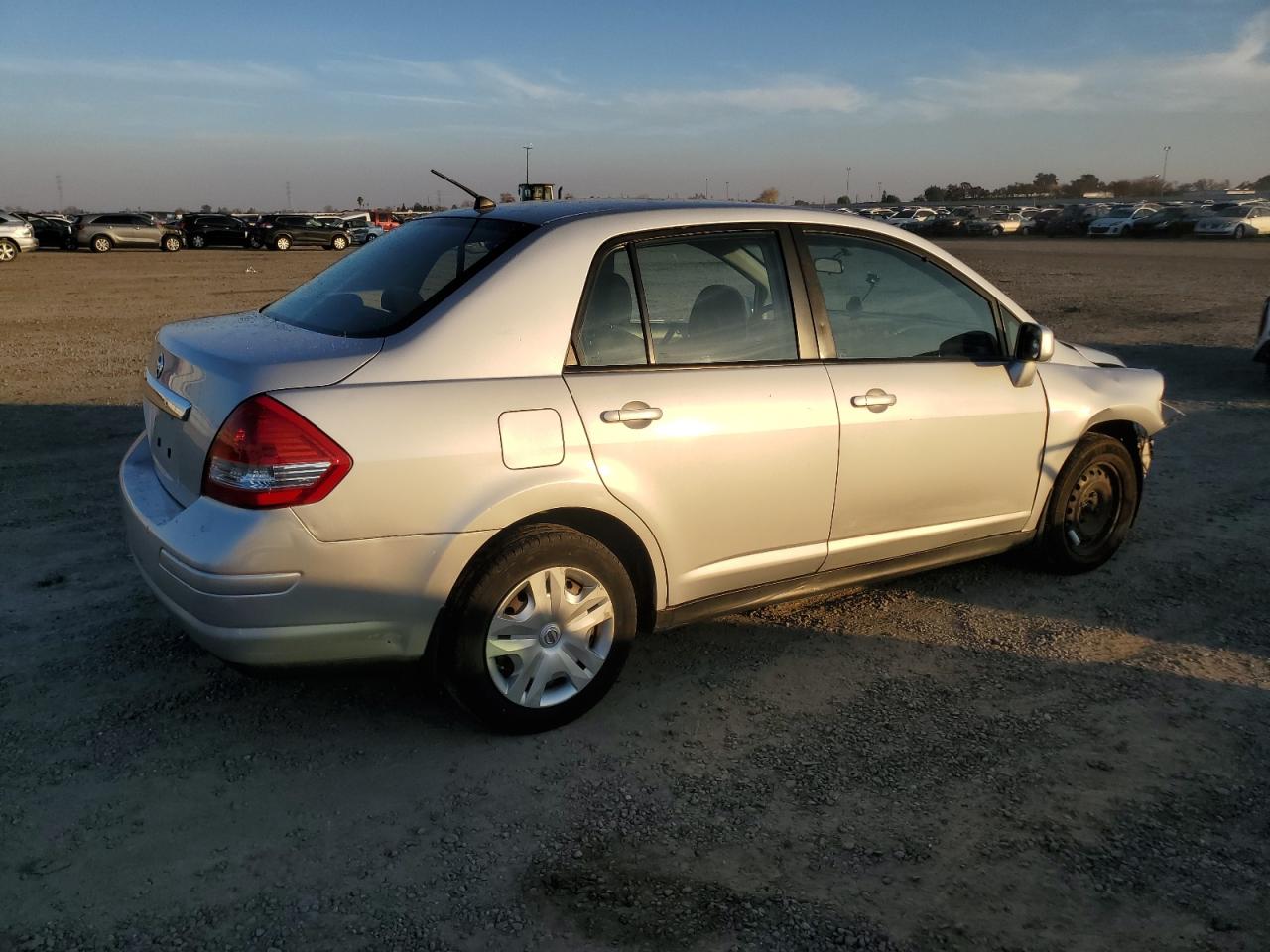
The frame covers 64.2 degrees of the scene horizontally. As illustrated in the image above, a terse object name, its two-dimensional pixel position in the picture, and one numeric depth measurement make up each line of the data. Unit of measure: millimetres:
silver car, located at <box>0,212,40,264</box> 31203
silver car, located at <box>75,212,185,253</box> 38594
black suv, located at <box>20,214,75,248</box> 39469
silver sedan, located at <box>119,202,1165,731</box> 2988
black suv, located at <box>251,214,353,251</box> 41562
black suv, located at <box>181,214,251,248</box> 41438
